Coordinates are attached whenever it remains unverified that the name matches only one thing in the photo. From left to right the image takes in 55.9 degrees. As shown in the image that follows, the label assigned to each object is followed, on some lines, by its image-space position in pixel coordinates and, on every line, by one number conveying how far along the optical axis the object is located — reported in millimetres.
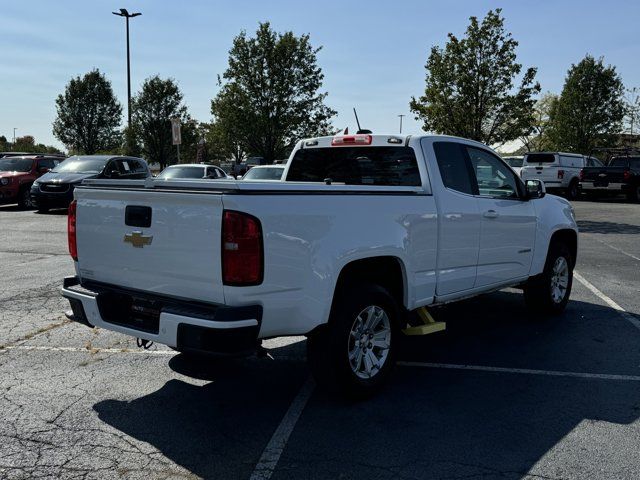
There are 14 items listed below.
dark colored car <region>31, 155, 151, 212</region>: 17609
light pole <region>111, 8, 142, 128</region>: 27781
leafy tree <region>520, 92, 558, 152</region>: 65762
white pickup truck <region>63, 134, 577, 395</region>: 3463
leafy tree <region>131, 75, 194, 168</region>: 38250
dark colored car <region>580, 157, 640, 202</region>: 24594
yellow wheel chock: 4711
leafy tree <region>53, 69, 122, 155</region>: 43906
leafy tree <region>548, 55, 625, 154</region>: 39969
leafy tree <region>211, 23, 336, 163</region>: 29469
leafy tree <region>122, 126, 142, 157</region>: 34406
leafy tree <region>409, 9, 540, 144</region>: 20078
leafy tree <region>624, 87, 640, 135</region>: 44181
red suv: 19250
